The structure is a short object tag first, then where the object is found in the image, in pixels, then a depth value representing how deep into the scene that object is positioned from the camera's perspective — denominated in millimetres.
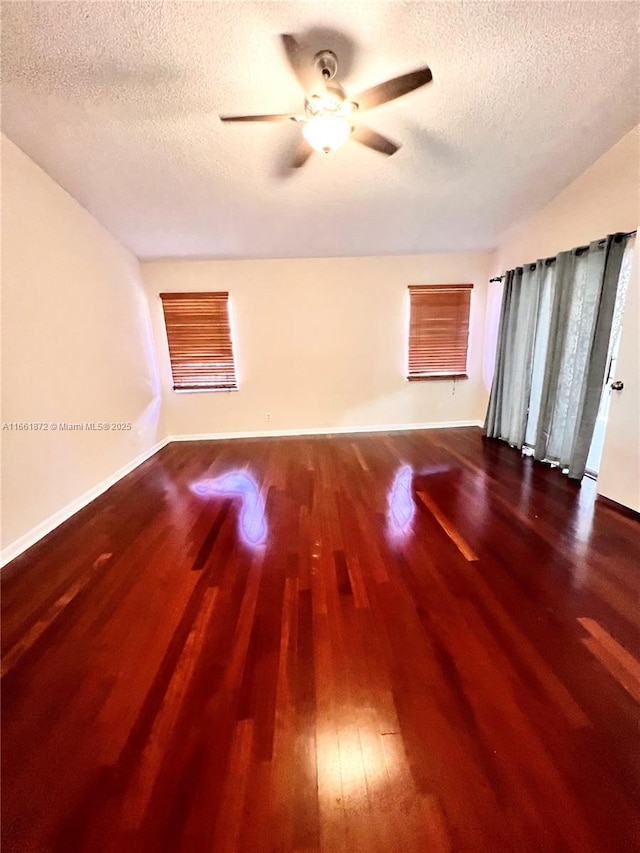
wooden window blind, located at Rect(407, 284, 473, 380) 4668
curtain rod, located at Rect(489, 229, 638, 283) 2631
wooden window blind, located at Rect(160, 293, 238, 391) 4523
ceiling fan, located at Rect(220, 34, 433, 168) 1603
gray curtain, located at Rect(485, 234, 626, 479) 2879
